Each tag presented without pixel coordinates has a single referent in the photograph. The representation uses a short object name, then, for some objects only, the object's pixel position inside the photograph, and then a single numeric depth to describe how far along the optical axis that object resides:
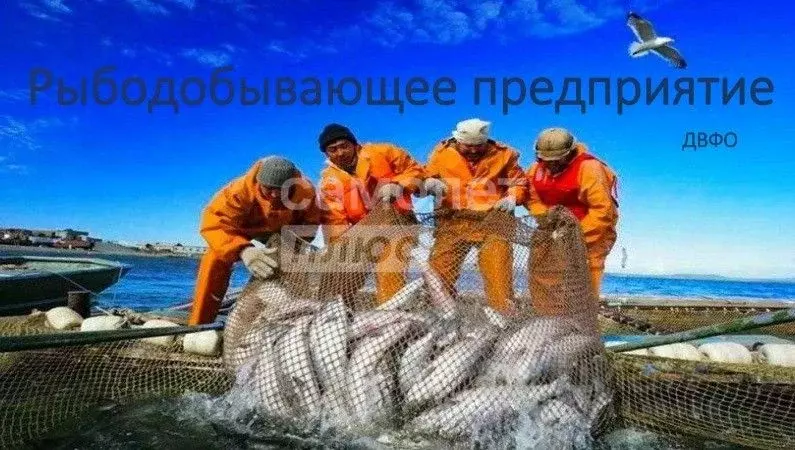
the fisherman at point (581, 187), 5.77
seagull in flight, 9.48
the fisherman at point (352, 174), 6.15
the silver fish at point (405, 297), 4.16
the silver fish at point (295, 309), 4.25
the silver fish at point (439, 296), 4.15
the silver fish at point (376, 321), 3.93
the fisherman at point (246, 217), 5.56
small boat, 10.92
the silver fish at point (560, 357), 3.79
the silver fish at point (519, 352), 3.78
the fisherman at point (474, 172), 6.04
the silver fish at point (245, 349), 4.23
